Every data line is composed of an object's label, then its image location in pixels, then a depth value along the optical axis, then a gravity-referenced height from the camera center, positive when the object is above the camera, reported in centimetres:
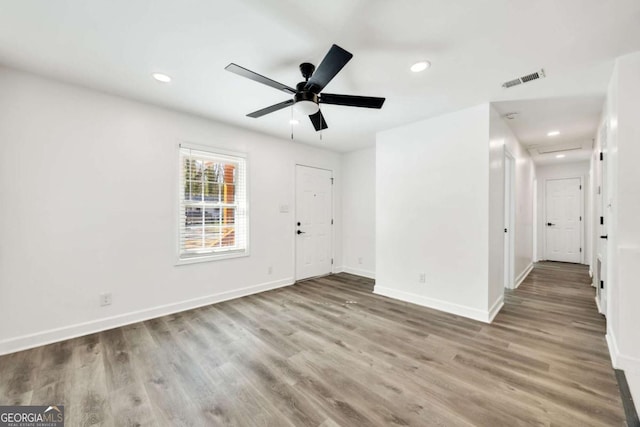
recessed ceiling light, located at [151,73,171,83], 245 +135
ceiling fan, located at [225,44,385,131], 173 +101
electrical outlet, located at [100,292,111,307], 277 -93
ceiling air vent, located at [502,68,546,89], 234 +131
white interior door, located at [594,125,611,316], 272 -5
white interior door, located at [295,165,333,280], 479 -14
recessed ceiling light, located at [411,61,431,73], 220 +132
